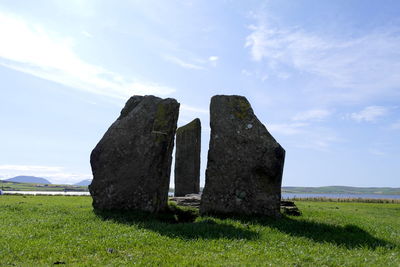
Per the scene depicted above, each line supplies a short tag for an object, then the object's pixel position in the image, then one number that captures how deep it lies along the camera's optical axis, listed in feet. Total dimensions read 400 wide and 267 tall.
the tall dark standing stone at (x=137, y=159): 43.86
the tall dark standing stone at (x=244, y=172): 43.11
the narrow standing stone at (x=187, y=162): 77.82
